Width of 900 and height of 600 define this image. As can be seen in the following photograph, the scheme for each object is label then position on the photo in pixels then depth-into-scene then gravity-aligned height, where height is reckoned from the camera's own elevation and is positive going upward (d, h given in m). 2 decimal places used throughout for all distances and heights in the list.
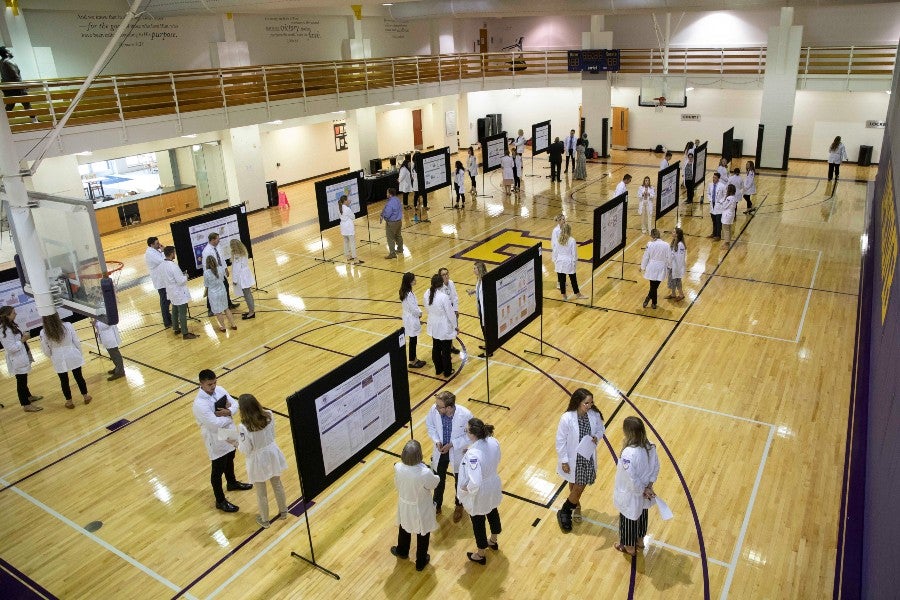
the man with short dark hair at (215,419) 6.89 -3.29
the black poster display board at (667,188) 14.74 -2.81
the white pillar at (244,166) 20.48 -2.57
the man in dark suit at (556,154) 22.56 -2.94
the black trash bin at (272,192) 22.06 -3.58
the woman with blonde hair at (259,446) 6.41 -3.42
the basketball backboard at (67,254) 9.37 -2.34
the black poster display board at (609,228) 11.81 -2.92
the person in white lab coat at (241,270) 12.27 -3.31
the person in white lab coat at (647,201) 15.95 -3.25
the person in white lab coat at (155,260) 11.56 -2.86
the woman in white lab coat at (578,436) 6.46 -3.45
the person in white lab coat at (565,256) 12.27 -3.39
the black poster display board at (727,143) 22.31 -2.87
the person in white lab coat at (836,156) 19.94 -3.07
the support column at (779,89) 22.77 -1.28
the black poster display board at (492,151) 20.33 -2.49
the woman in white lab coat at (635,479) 5.90 -3.54
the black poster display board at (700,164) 17.98 -2.80
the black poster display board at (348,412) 6.05 -3.10
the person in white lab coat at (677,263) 12.08 -3.56
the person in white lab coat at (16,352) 9.49 -3.51
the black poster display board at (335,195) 15.45 -2.72
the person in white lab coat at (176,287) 11.50 -3.33
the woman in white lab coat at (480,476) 6.02 -3.48
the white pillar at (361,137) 23.84 -2.19
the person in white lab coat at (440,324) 9.48 -3.46
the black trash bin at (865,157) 23.19 -3.64
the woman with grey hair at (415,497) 5.85 -3.59
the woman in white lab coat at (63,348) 9.34 -3.47
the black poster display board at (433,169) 18.45 -2.67
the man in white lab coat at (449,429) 6.72 -3.41
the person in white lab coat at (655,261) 11.91 -3.42
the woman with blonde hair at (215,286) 11.72 -3.43
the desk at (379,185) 21.39 -3.43
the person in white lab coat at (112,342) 10.30 -3.72
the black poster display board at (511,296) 8.87 -3.04
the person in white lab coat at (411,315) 9.64 -3.42
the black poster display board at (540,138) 22.86 -2.45
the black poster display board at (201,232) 12.55 -2.76
